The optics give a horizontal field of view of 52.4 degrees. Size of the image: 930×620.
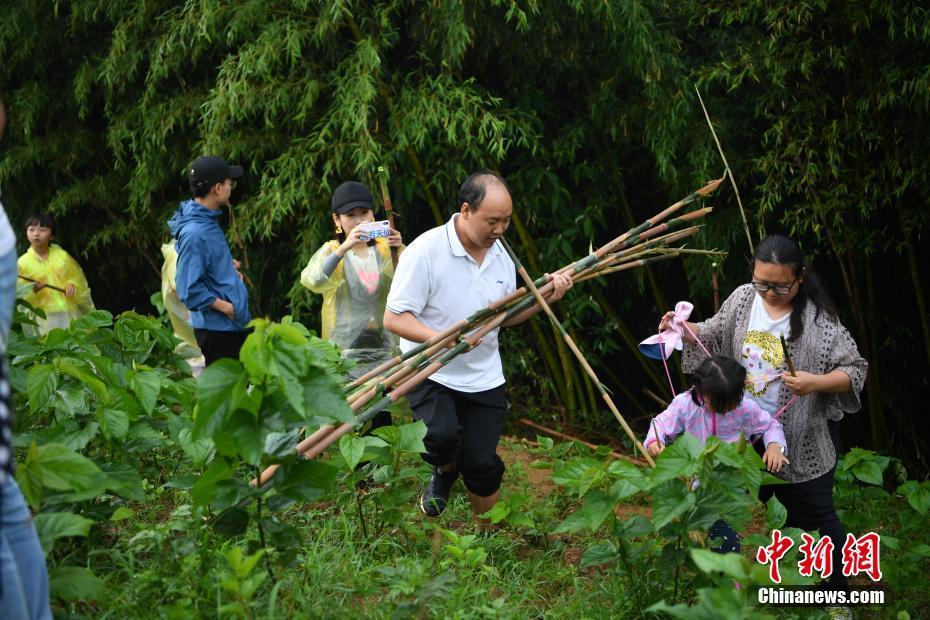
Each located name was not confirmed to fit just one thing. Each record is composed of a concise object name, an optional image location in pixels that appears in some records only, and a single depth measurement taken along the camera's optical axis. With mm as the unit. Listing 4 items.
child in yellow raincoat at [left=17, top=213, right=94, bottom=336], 5598
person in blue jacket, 4023
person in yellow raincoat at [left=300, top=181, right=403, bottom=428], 3887
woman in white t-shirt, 3037
